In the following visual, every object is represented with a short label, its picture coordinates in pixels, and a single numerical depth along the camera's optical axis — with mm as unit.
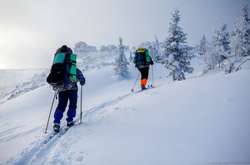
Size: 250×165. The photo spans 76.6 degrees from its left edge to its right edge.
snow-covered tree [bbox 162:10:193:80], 20364
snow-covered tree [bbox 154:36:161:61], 64050
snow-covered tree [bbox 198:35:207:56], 77850
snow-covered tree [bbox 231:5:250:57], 34250
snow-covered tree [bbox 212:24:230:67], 40312
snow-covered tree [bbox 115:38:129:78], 35125
